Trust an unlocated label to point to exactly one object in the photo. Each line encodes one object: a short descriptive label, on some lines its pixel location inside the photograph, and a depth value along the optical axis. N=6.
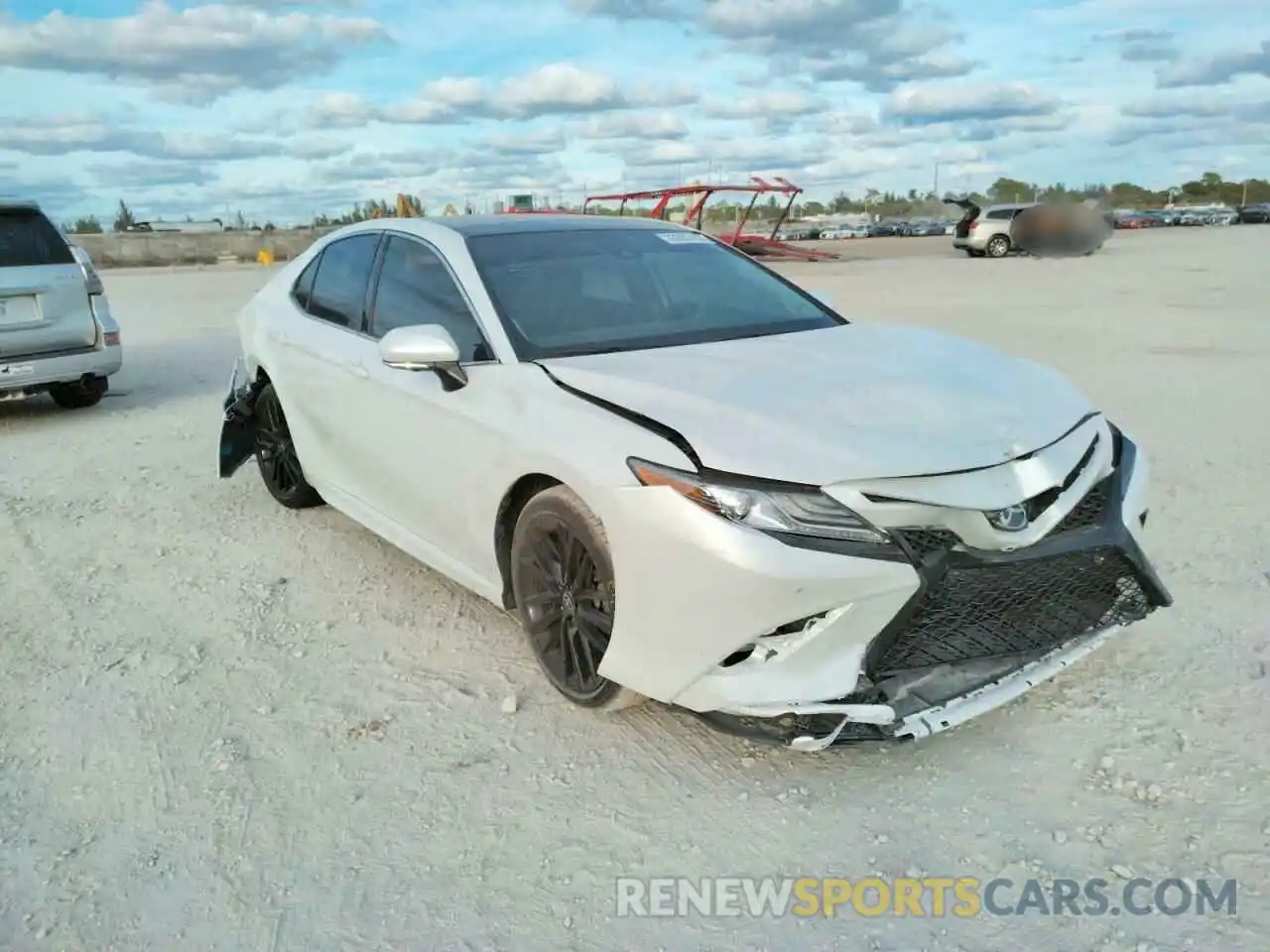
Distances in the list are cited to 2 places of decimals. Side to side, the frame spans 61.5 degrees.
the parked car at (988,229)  30.61
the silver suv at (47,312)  8.20
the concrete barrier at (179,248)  40.03
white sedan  2.88
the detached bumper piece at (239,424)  5.92
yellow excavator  27.03
